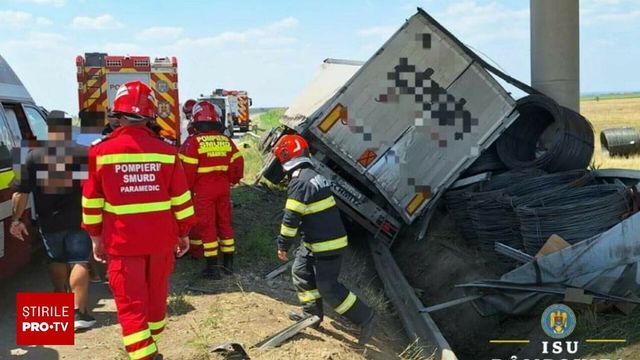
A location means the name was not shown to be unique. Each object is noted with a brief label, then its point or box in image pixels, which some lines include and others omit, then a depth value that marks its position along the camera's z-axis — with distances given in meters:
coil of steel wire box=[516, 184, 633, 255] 6.61
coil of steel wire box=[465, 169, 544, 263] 7.45
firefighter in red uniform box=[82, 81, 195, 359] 3.71
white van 5.13
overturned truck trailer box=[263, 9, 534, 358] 7.73
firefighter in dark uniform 5.00
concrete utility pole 10.86
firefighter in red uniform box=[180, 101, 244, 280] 6.33
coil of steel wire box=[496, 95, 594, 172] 8.42
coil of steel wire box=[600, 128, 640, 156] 17.97
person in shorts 4.78
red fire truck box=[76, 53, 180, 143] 10.91
